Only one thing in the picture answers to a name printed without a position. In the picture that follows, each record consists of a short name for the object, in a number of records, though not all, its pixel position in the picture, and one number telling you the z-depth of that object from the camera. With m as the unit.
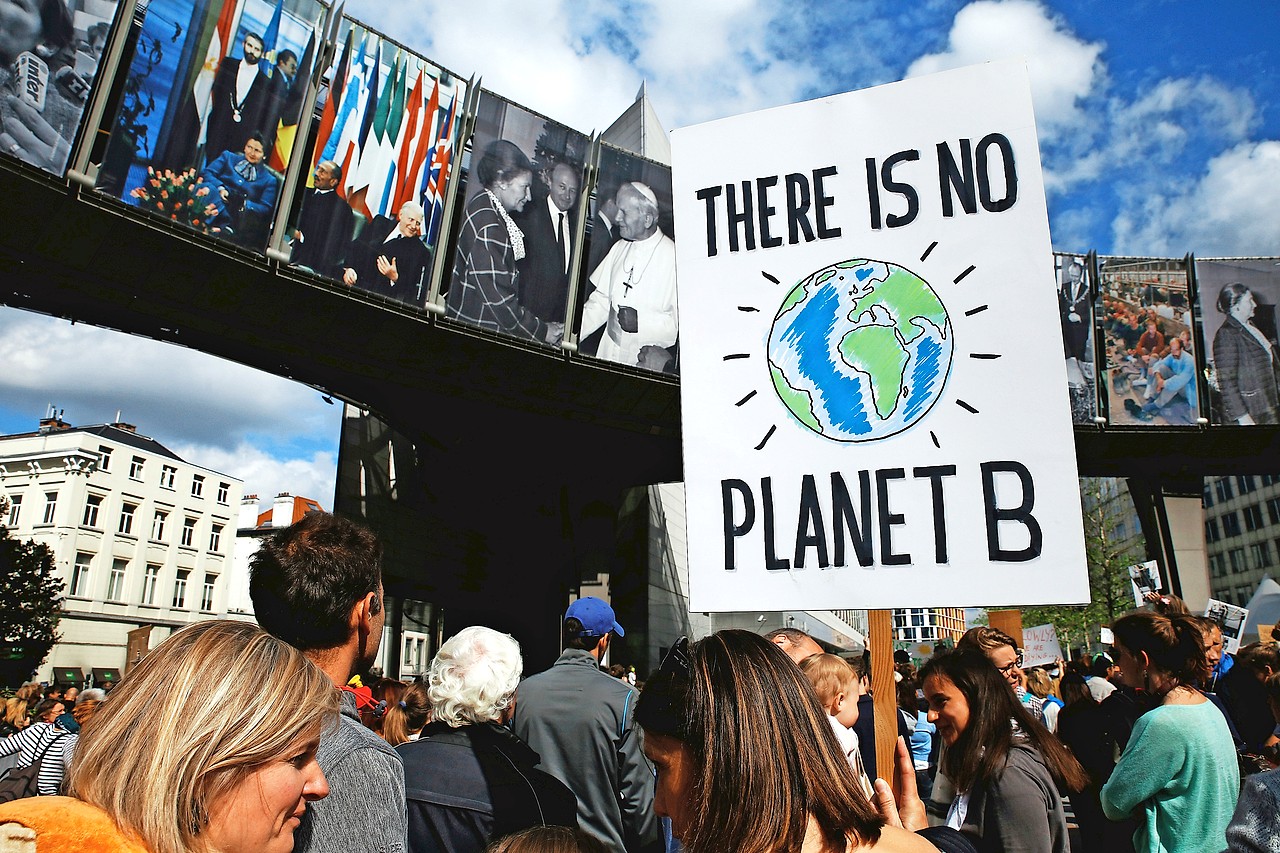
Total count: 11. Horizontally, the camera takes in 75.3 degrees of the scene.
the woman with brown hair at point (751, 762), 1.33
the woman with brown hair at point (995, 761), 2.49
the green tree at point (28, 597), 29.33
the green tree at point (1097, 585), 31.72
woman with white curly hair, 2.40
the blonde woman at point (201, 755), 1.19
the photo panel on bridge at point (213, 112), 12.65
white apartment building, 42.66
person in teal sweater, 2.59
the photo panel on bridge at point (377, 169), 14.80
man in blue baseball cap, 3.17
